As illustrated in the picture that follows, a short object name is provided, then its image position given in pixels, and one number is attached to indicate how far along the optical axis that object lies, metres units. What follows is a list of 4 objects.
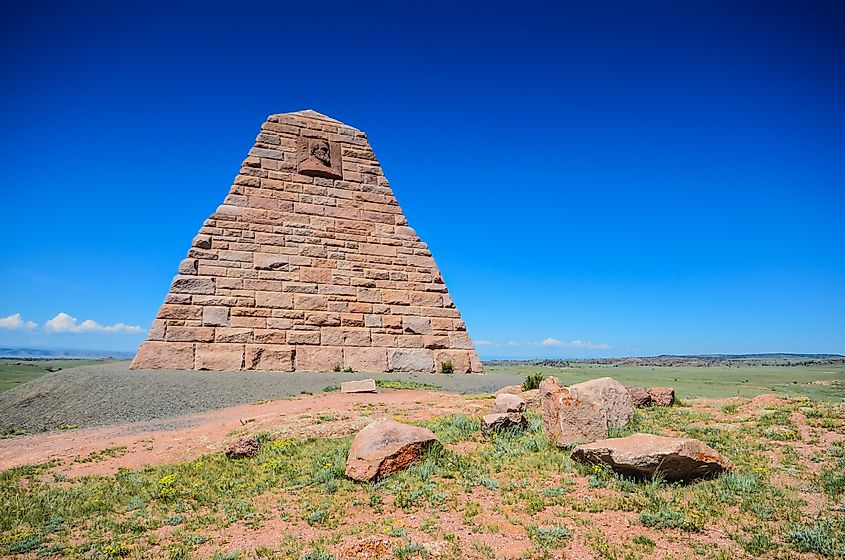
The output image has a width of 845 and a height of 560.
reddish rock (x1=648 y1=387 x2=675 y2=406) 8.21
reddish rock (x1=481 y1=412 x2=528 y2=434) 6.40
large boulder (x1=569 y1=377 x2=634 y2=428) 6.07
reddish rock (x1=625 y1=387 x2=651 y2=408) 8.16
